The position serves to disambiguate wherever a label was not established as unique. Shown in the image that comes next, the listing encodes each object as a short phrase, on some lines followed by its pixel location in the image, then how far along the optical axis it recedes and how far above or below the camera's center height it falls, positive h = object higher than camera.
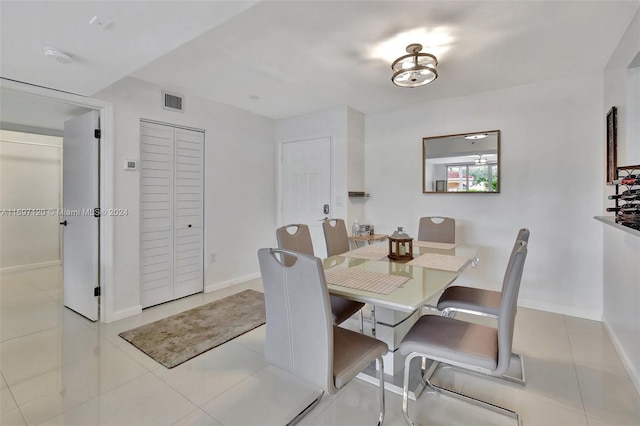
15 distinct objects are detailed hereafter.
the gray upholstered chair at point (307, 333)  1.26 -0.56
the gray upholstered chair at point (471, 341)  1.33 -0.66
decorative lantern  2.15 -0.27
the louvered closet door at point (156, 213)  3.21 -0.05
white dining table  1.41 -0.38
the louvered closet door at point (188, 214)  3.52 -0.06
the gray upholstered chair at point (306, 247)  2.01 -0.30
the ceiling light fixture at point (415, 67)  2.31 +1.12
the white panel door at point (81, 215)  2.93 -0.06
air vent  3.29 +1.21
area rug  2.33 -1.09
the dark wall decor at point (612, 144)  2.43 +0.56
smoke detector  1.92 +1.01
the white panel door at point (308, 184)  4.20 +0.37
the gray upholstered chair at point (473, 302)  1.96 -0.63
